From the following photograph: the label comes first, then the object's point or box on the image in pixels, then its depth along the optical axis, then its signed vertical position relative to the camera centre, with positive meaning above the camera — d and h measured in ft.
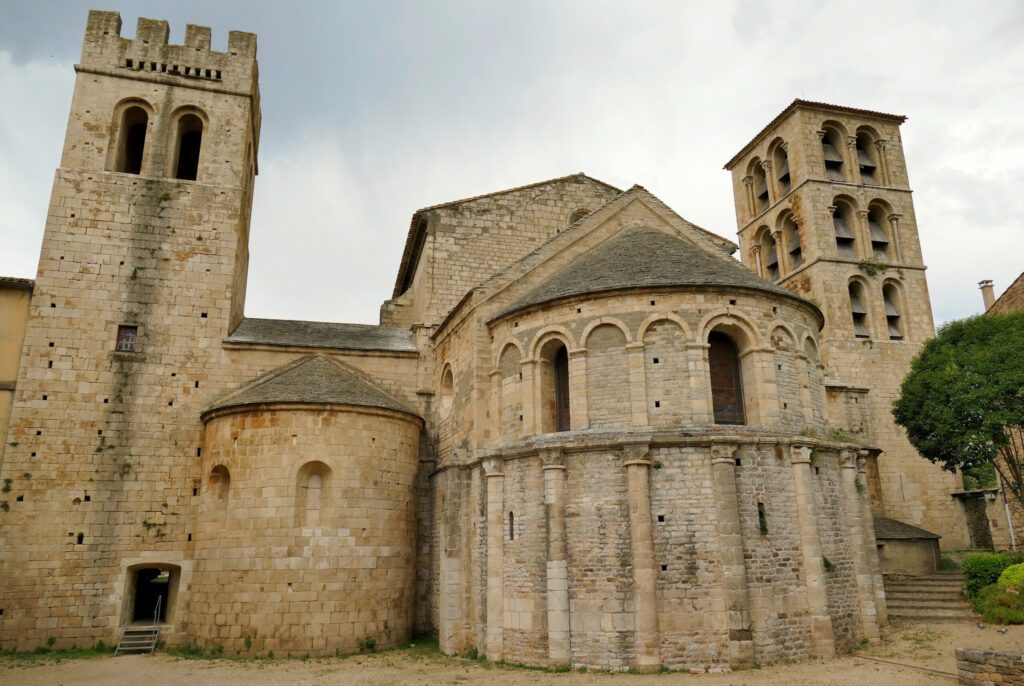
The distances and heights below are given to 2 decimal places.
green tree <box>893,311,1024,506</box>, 67.00 +13.33
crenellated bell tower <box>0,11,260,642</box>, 56.39 +19.20
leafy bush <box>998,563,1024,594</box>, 52.60 -4.12
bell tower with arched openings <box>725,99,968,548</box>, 88.38 +40.71
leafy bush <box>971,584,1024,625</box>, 50.37 -6.06
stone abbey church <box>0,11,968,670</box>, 44.73 +7.73
